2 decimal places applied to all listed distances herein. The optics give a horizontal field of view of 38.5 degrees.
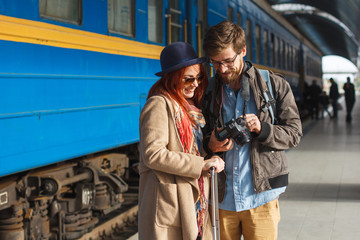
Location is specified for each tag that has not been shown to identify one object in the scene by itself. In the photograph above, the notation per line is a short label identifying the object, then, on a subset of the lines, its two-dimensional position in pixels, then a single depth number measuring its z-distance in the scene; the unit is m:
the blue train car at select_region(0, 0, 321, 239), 3.64
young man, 2.45
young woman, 2.23
